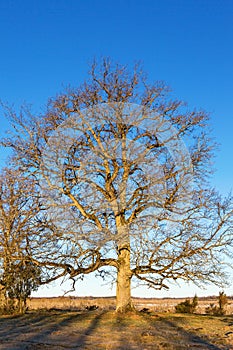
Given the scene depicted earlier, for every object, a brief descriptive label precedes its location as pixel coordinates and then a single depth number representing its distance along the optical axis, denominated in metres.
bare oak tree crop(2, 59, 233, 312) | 17.86
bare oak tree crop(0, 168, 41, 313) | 18.94
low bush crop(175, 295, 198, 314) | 24.20
